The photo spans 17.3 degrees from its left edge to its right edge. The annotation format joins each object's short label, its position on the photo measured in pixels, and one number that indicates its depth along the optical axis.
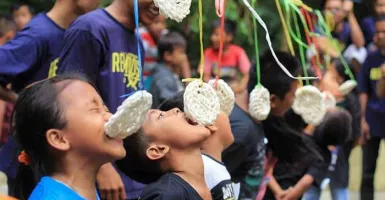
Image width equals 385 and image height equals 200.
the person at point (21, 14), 11.35
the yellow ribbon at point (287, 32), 4.56
